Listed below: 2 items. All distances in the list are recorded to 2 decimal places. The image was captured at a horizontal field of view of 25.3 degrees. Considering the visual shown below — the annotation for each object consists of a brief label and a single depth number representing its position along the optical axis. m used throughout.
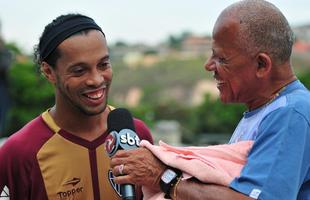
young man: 3.30
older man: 2.54
